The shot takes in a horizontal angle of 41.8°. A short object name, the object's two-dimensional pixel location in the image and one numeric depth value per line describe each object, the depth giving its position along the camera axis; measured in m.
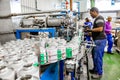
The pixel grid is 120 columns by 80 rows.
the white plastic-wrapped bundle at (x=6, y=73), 0.81
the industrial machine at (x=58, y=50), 1.39
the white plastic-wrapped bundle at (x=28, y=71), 0.90
